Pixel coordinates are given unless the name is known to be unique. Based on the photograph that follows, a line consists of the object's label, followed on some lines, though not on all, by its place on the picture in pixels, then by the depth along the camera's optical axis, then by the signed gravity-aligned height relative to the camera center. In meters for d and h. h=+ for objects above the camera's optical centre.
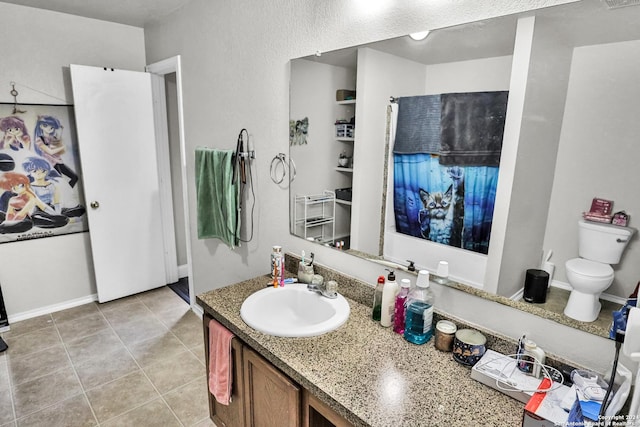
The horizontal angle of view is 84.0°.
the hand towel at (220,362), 1.51 -0.93
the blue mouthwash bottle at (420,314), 1.29 -0.58
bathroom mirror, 0.95 +0.09
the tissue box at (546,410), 0.89 -0.66
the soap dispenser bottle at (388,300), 1.38 -0.58
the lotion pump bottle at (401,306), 1.35 -0.59
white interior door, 2.88 -0.27
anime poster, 2.70 -0.24
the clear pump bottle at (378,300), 1.42 -0.60
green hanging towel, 2.26 -0.33
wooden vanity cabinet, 1.19 -0.91
